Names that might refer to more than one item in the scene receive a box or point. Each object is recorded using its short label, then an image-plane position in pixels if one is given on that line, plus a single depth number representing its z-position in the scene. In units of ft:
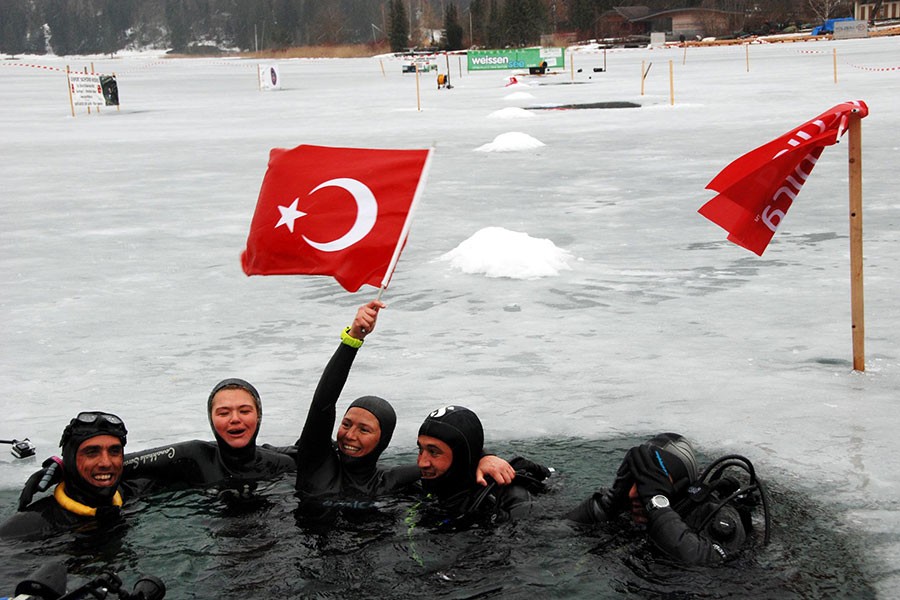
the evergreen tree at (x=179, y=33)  631.97
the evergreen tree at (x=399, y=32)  351.67
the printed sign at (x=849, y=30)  216.33
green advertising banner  171.73
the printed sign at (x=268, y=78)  138.32
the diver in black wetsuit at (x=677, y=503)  13.76
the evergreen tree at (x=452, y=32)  319.47
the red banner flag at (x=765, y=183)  19.17
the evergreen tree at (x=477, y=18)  377.38
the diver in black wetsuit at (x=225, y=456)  16.37
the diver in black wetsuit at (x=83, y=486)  15.01
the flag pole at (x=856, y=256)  20.48
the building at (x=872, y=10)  299.17
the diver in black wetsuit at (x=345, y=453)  15.49
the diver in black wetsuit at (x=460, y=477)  15.51
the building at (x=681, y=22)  325.83
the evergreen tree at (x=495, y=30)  321.73
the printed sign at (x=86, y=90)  103.81
